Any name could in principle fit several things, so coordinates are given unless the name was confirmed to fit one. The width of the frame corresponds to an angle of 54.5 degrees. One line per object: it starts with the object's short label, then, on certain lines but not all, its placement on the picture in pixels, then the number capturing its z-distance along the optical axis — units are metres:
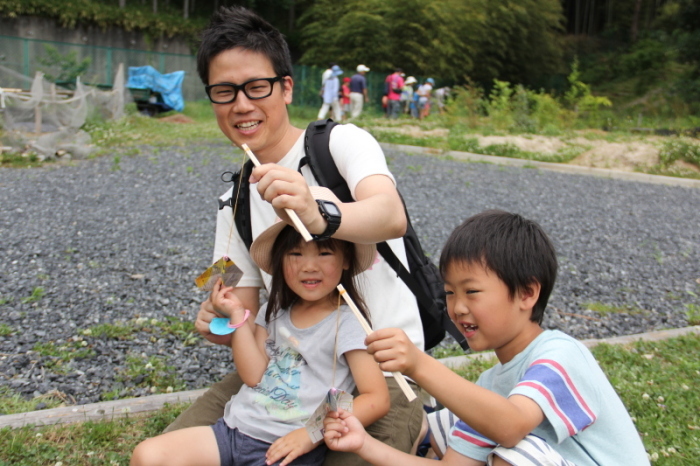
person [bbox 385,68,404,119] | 22.92
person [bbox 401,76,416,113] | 23.61
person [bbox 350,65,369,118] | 21.55
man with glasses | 2.25
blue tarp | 20.77
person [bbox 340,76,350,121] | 22.22
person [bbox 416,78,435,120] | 23.62
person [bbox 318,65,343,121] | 19.89
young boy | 1.74
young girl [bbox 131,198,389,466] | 2.17
